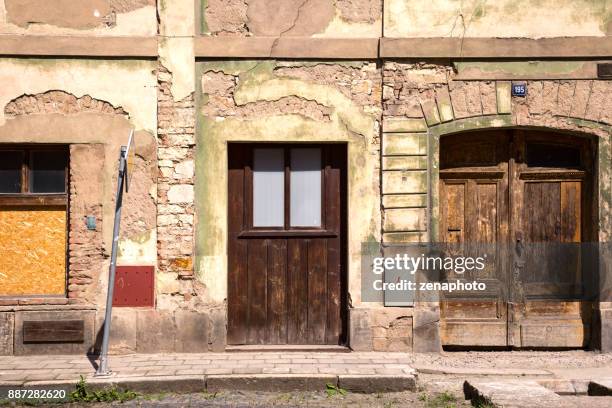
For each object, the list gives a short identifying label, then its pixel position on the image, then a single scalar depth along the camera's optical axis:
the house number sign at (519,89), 8.07
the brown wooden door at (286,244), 8.22
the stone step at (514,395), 5.43
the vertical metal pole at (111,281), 6.89
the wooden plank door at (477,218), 8.34
